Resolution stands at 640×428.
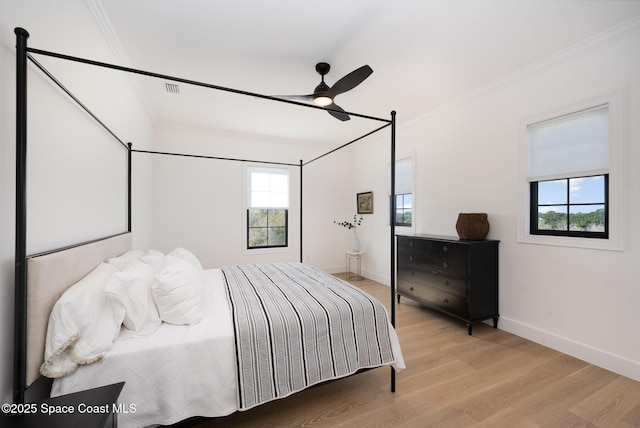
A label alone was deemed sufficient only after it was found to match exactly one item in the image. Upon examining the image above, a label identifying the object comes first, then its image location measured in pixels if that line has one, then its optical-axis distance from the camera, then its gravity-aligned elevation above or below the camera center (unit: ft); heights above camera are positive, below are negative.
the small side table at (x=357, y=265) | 16.66 -3.38
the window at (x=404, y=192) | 13.99 +1.22
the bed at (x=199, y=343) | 4.03 -2.34
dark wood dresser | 9.33 -2.31
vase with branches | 17.08 -0.77
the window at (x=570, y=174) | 7.57 +1.28
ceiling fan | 6.93 +3.69
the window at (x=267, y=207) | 15.90 +0.40
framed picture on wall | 16.76 +0.79
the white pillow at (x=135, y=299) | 4.67 -1.59
